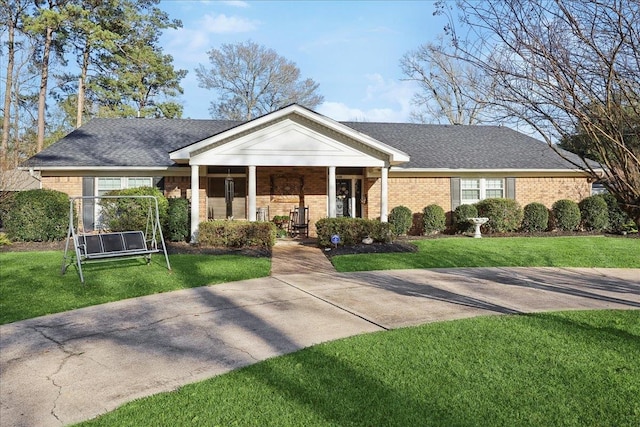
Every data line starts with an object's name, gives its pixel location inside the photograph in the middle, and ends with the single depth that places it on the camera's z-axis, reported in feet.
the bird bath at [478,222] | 50.19
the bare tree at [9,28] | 81.71
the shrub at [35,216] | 43.39
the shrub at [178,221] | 45.01
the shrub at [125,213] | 42.39
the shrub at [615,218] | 54.29
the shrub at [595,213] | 53.62
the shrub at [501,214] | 51.88
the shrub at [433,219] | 51.88
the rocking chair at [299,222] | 52.43
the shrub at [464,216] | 52.19
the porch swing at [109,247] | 27.96
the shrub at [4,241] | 41.86
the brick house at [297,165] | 44.83
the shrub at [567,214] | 53.01
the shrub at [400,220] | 50.62
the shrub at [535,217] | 53.16
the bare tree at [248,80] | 111.04
